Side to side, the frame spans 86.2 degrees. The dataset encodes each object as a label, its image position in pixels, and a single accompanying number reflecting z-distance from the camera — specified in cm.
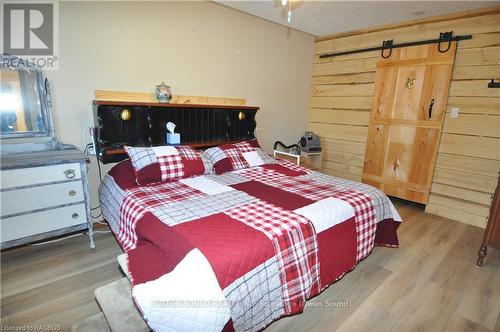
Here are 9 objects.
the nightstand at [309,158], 382
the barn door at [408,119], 304
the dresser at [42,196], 173
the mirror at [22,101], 197
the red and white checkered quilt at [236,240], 110
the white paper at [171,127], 265
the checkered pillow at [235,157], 256
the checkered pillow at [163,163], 210
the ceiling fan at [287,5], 276
